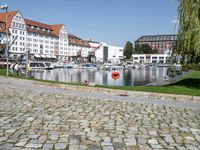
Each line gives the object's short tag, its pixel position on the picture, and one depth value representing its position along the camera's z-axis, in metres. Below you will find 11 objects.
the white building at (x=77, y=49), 109.92
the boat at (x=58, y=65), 68.94
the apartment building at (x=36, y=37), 76.83
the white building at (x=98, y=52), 133.89
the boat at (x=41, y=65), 58.27
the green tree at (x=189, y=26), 11.22
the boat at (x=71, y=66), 69.62
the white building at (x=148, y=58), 122.80
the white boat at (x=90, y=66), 68.19
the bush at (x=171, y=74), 33.99
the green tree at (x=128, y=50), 118.14
